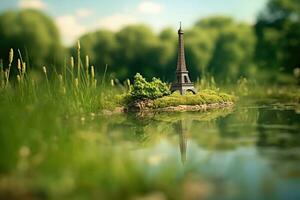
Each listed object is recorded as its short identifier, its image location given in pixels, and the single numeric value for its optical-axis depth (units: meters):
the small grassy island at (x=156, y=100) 10.88
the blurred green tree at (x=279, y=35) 16.11
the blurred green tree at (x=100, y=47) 19.27
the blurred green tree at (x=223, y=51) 19.94
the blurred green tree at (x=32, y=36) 15.69
